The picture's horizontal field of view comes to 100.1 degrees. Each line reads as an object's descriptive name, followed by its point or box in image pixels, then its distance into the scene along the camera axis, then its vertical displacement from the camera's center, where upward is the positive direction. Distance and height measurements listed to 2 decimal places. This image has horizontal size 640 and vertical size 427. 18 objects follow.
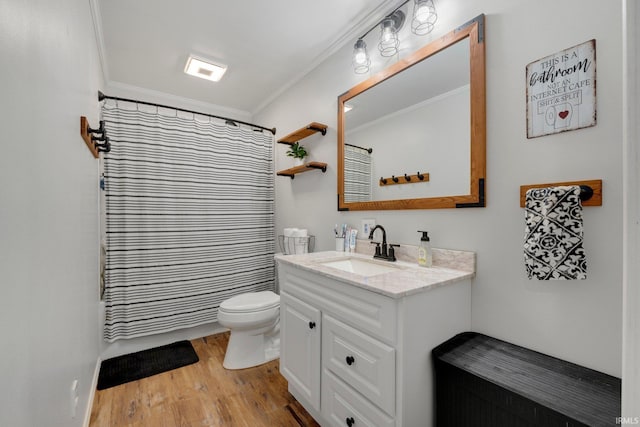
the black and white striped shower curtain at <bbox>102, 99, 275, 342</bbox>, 2.10 -0.06
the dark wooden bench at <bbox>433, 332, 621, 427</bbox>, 0.76 -0.57
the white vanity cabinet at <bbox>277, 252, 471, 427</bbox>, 1.00 -0.58
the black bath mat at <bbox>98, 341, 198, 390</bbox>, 1.87 -1.17
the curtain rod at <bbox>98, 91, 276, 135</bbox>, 1.98 +0.85
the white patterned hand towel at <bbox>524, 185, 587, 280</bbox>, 0.91 -0.10
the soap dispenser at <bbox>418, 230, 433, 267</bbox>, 1.36 -0.22
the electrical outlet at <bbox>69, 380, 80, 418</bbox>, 1.08 -0.78
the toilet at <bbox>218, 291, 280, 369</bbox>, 1.96 -0.87
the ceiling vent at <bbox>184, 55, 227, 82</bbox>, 2.25 +1.25
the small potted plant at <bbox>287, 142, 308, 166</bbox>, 2.35 +0.51
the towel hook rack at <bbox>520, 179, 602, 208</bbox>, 0.92 +0.05
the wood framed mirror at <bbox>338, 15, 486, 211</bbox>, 1.25 +0.45
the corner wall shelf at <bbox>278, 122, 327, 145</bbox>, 2.14 +0.66
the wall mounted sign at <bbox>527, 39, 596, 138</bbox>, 0.95 +0.44
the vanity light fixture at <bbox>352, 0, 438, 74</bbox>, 1.41 +1.02
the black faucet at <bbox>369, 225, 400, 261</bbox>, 1.55 -0.24
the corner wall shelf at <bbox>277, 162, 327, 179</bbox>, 2.17 +0.36
